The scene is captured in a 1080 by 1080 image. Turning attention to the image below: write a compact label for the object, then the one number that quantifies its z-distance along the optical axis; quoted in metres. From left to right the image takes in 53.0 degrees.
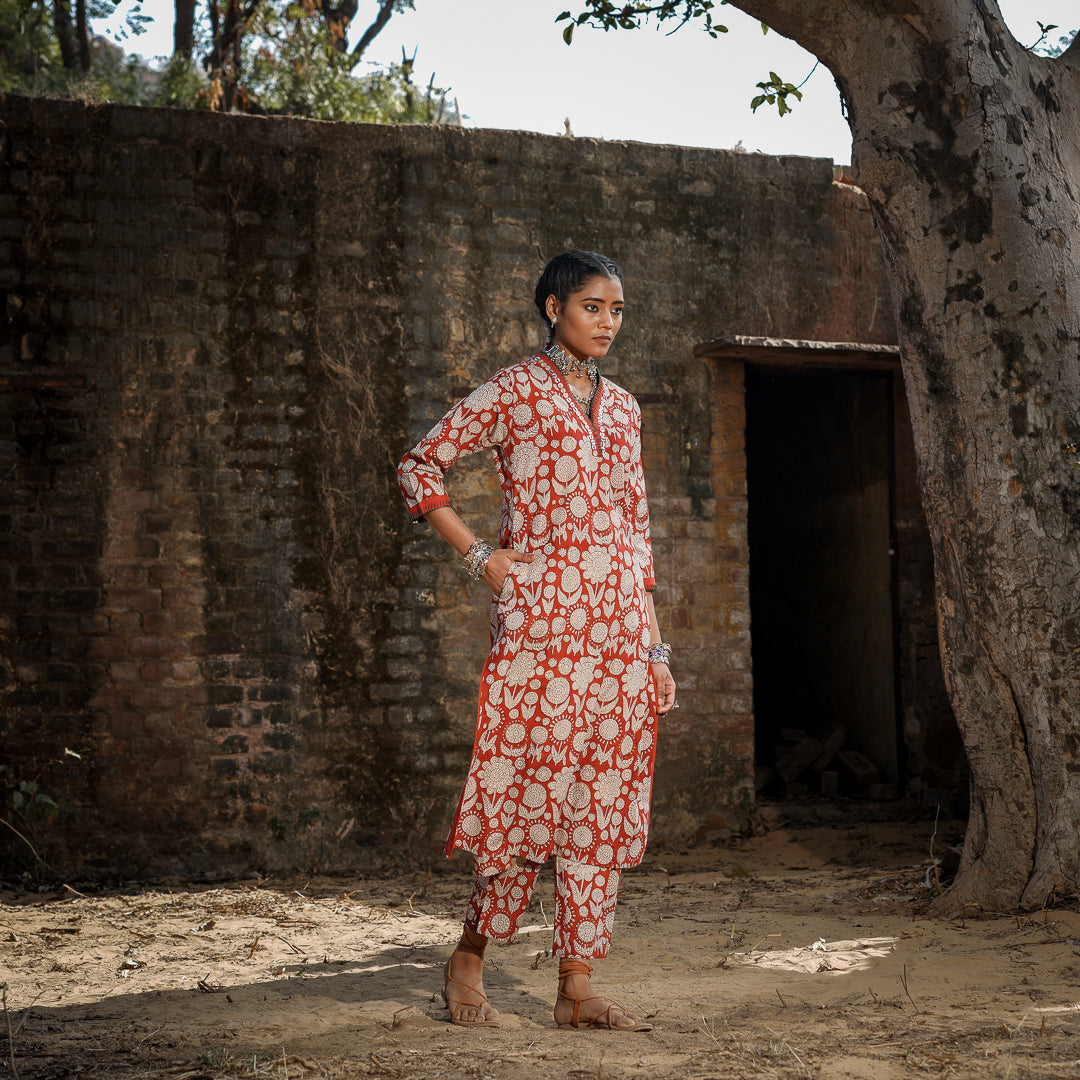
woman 2.77
